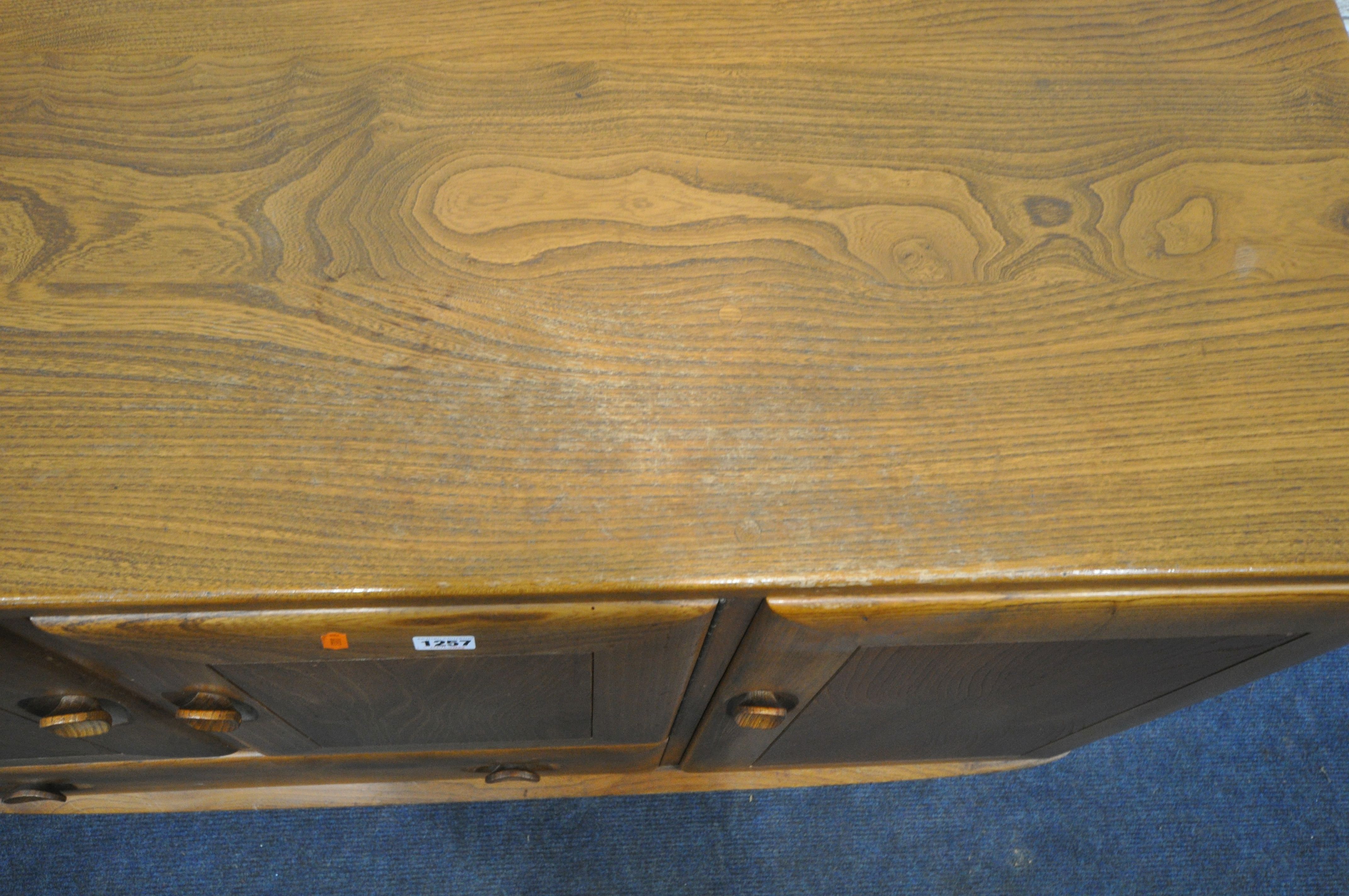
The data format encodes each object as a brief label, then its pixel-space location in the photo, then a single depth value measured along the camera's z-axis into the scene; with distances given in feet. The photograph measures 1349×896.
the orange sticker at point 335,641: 1.32
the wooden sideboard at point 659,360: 1.27
